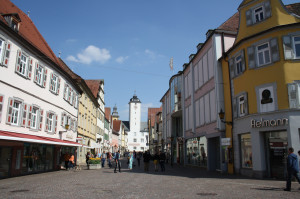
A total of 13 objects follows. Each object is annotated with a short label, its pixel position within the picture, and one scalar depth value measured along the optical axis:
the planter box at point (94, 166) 27.26
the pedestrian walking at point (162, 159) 24.67
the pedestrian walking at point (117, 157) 22.72
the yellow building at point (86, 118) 36.09
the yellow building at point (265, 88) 15.57
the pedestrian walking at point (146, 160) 25.12
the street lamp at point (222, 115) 19.95
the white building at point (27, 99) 15.68
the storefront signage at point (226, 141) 18.56
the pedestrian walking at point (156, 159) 25.14
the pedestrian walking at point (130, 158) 27.34
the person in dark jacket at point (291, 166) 10.71
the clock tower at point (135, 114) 126.25
